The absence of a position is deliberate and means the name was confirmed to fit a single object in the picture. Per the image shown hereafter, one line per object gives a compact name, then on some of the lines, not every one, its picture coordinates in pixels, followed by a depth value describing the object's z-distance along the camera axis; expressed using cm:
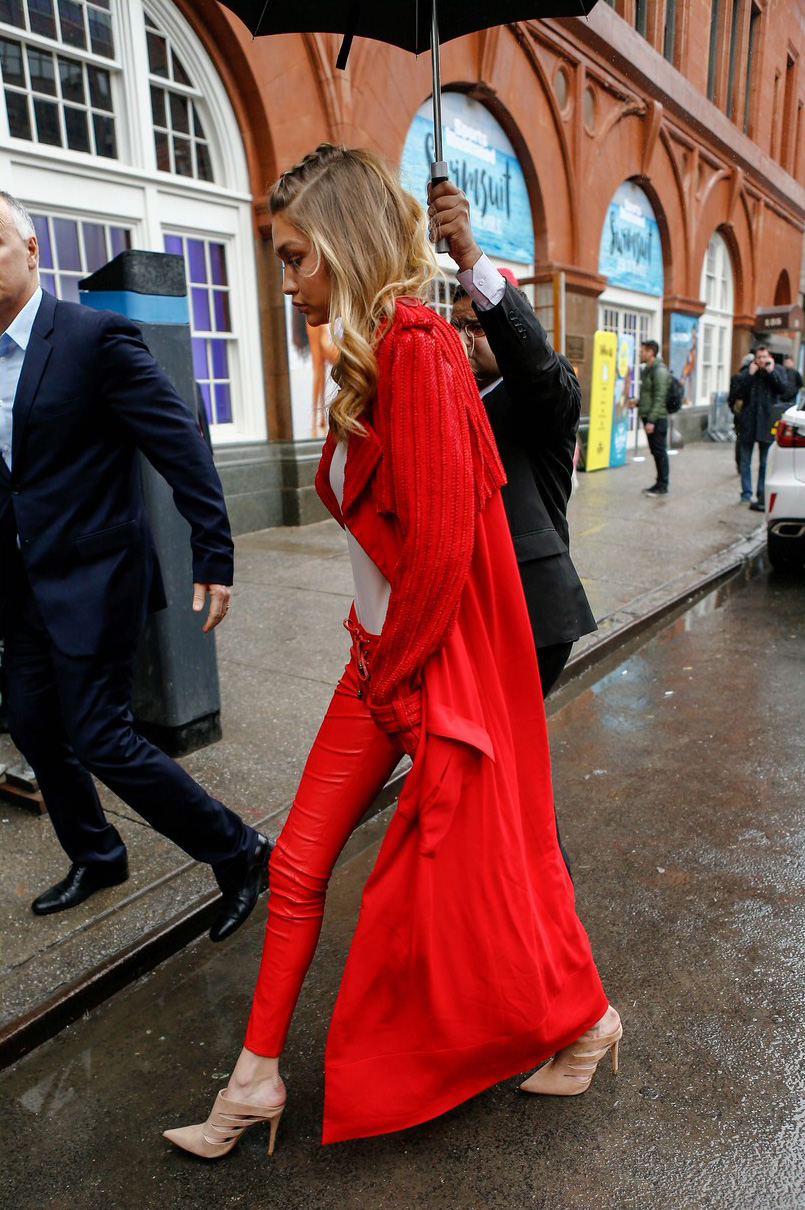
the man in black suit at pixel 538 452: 187
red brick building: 754
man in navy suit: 235
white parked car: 685
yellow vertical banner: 1403
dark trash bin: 344
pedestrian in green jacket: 1148
